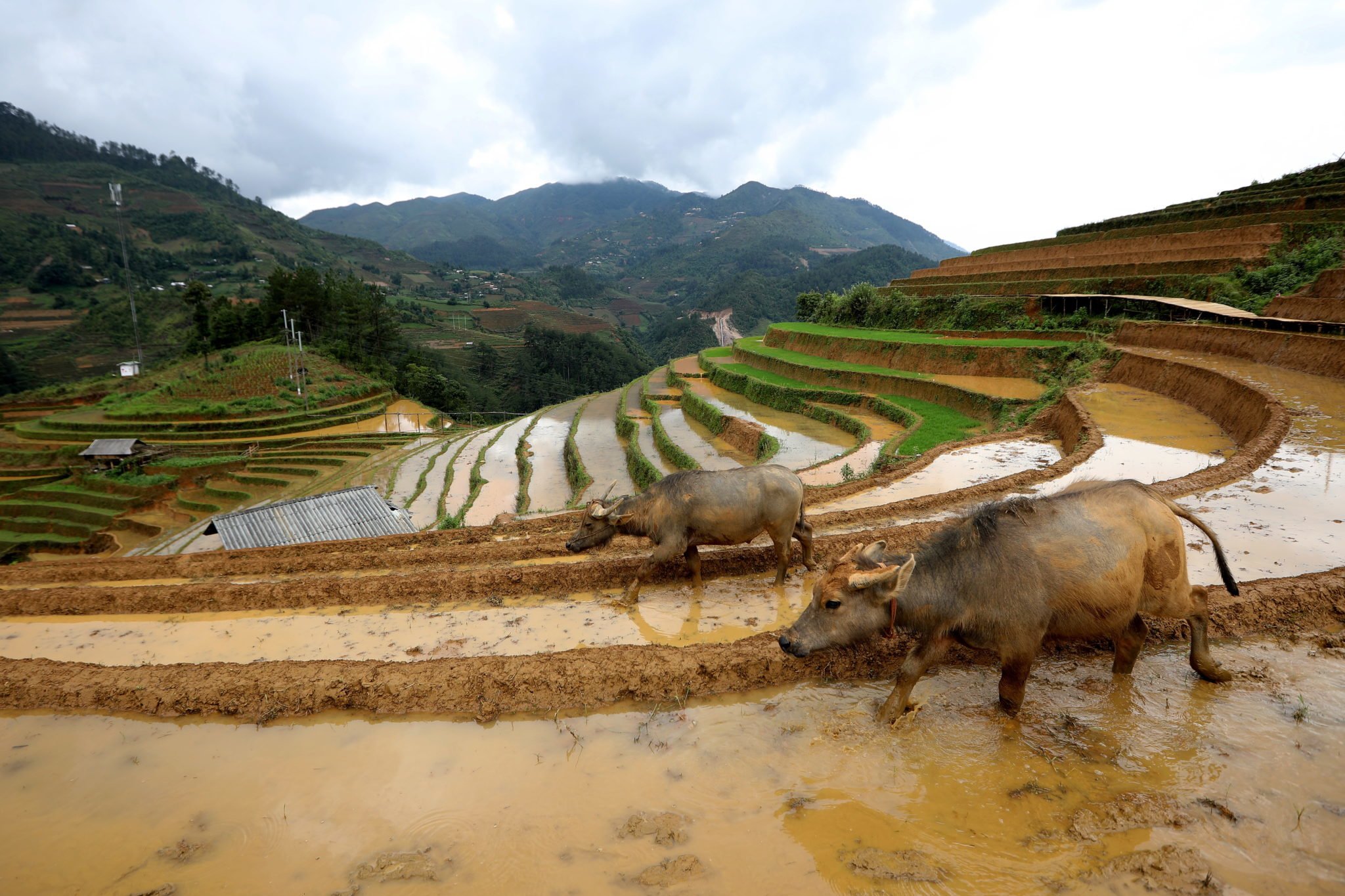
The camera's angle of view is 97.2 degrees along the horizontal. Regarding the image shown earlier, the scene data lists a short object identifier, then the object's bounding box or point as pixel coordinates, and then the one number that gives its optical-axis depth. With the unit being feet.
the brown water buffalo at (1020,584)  13.52
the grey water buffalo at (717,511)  23.29
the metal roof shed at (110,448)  107.86
